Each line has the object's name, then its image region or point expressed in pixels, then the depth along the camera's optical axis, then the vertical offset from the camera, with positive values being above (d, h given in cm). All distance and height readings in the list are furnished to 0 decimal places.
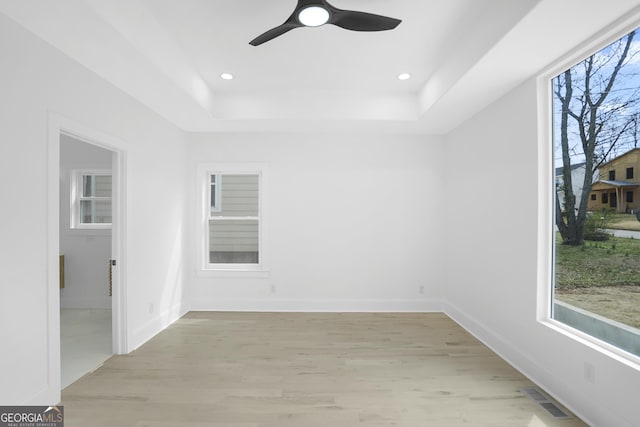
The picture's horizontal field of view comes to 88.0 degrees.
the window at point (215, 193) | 481 +26
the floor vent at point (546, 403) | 221 -135
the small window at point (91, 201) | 470 +14
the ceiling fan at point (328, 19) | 192 +117
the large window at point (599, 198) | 204 +11
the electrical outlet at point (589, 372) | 211 -103
